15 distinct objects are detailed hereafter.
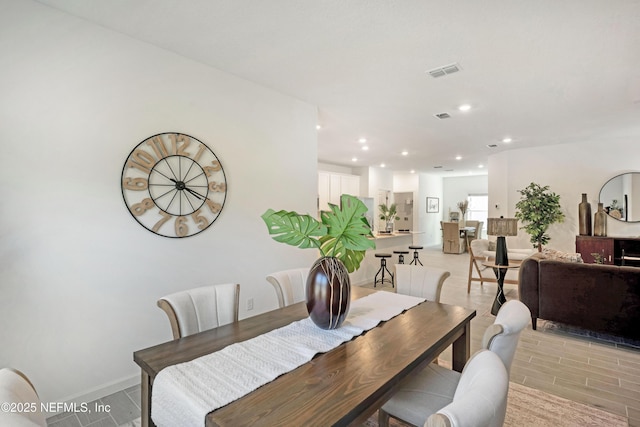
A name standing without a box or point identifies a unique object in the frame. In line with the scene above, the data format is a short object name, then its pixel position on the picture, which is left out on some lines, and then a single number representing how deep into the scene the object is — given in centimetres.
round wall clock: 247
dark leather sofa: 304
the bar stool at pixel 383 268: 548
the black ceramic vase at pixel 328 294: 157
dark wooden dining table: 98
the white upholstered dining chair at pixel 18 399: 72
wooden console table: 509
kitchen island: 561
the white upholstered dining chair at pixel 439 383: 134
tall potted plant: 580
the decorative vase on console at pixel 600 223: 532
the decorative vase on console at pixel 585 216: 543
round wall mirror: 549
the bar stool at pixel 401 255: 562
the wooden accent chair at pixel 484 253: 507
